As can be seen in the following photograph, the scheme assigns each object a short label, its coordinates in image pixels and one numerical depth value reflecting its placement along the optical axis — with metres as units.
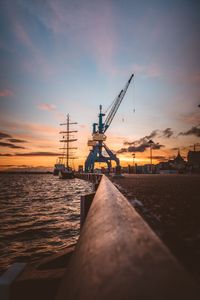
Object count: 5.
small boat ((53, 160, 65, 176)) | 107.76
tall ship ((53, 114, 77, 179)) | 64.91
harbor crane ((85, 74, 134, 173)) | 60.25
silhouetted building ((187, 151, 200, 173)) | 122.06
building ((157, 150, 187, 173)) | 150.12
